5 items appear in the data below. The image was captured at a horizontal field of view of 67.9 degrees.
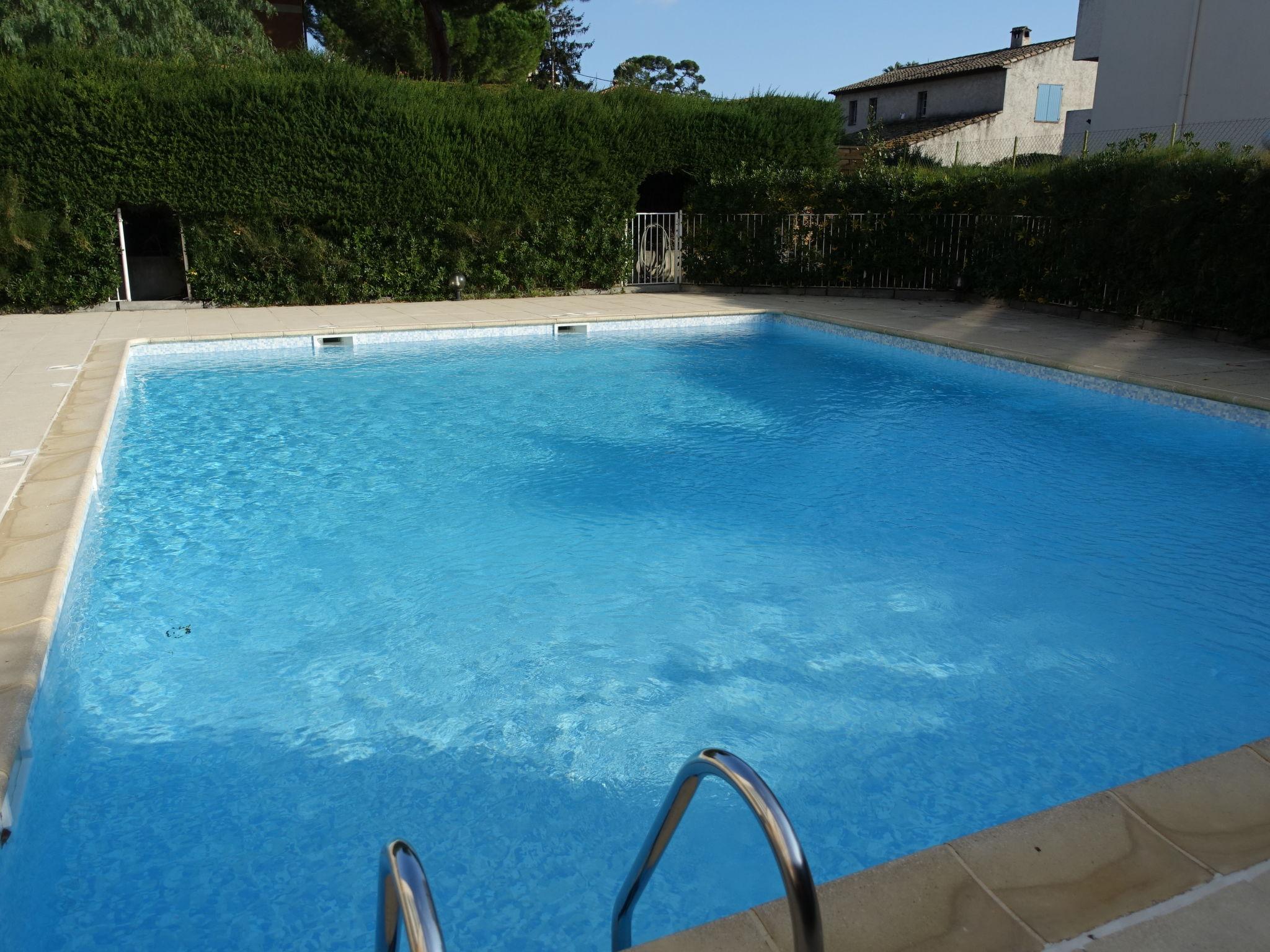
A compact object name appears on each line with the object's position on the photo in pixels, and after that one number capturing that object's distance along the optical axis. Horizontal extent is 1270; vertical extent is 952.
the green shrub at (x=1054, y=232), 10.40
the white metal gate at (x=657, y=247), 16.88
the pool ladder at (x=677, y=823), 1.40
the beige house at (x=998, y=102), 30.30
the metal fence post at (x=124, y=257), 13.46
